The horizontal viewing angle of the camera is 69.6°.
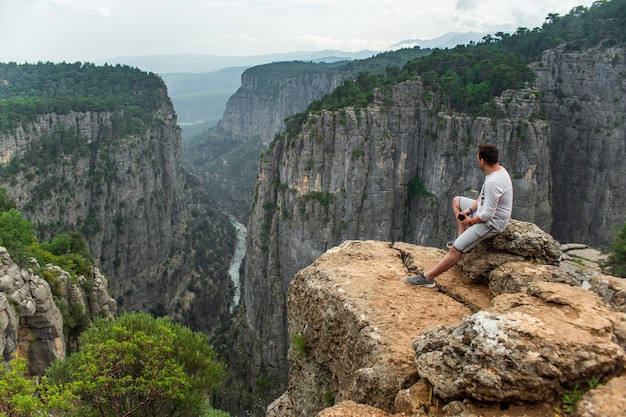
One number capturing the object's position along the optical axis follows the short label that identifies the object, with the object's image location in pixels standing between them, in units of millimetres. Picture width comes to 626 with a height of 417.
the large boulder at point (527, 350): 4660
